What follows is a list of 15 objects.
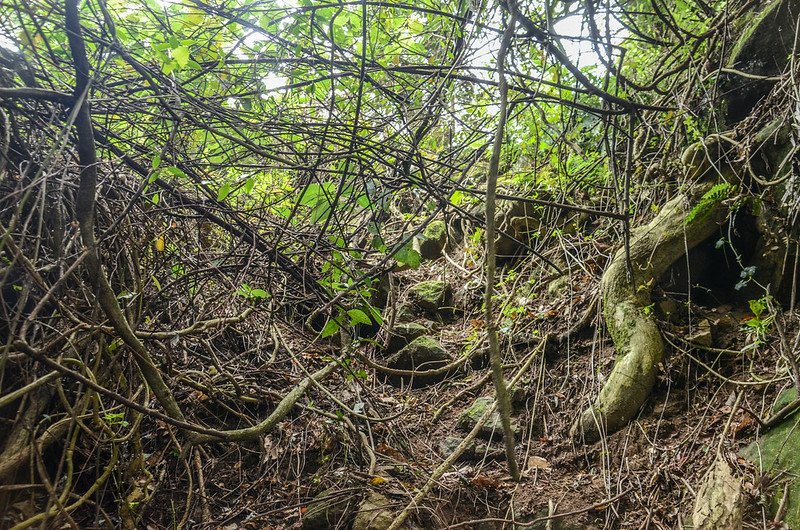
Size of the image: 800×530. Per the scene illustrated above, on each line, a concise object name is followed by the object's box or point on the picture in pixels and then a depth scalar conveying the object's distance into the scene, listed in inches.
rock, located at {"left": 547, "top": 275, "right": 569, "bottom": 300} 155.8
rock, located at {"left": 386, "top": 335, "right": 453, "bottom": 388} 160.4
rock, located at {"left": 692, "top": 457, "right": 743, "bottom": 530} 79.2
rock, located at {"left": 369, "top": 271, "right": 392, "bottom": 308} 198.2
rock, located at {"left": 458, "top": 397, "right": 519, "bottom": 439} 127.5
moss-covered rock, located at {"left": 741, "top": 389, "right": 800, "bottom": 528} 80.8
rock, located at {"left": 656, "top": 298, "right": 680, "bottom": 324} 125.1
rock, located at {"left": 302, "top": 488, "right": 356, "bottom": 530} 104.0
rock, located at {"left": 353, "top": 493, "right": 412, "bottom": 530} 99.9
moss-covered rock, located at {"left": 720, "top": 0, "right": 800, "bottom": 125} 128.7
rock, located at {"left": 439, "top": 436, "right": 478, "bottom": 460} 124.6
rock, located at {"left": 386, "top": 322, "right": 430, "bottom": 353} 175.5
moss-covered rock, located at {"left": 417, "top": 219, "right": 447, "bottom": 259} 231.3
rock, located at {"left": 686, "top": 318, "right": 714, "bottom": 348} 115.3
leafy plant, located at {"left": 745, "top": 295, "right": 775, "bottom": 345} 105.3
